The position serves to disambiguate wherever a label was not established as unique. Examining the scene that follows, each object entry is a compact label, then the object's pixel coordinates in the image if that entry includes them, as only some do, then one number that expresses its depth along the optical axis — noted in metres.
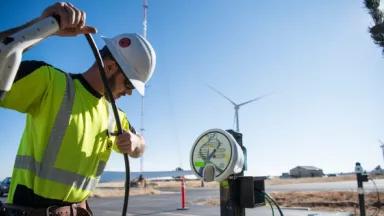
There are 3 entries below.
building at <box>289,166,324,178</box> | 85.44
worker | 1.85
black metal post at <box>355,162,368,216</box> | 6.95
